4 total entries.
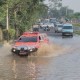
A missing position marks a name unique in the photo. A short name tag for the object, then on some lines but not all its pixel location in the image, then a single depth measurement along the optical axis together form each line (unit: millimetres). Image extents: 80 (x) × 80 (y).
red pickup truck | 28078
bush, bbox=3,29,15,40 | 43816
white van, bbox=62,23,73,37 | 64688
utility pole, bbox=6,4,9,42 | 43591
